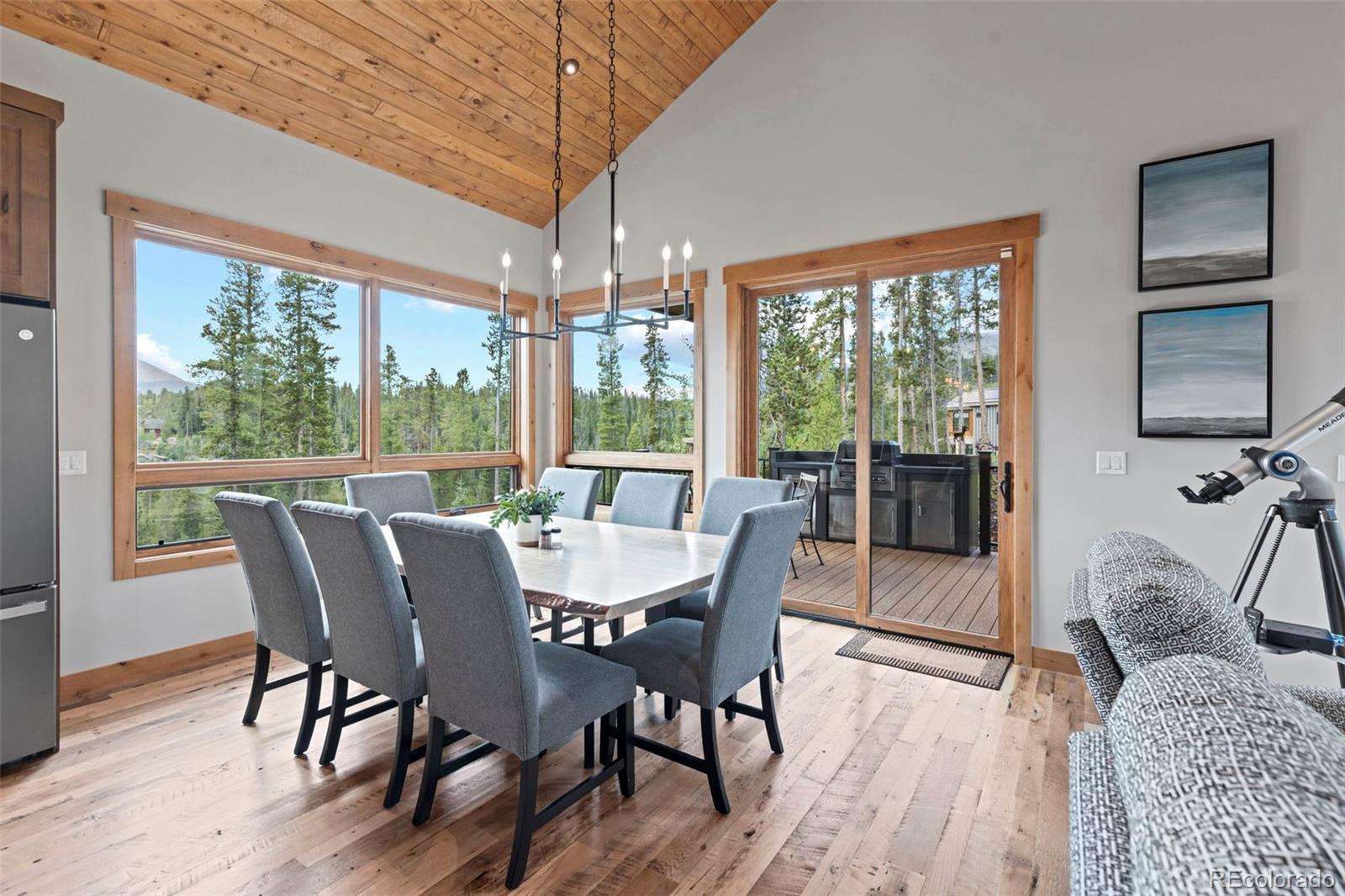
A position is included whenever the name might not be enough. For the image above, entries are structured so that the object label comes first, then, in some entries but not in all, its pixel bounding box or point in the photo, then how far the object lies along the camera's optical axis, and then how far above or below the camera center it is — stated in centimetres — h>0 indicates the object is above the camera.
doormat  321 -118
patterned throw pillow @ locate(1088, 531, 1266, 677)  104 -30
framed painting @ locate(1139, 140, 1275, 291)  276 +104
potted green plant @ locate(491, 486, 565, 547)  274 -31
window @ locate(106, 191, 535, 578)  324 +42
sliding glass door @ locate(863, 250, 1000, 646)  356 -3
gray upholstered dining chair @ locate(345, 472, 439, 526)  335 -28
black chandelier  253 +61
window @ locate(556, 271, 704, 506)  471 +41
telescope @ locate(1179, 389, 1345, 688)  197 -19
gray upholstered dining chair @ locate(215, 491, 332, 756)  229 -53
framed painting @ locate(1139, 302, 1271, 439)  276 +33
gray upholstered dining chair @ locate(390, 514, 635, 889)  166 -64
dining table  192 -46
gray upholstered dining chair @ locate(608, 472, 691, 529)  347 -33
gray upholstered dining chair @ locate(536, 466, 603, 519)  379 -29
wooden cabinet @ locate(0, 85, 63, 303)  232 +95
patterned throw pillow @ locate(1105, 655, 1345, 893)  49 -30
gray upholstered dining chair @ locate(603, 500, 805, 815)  198 -70
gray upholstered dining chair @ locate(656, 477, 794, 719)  308 -29
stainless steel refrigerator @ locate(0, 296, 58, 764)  228 -33
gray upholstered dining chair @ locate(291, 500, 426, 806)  198 -55
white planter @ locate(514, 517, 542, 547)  276 -40
